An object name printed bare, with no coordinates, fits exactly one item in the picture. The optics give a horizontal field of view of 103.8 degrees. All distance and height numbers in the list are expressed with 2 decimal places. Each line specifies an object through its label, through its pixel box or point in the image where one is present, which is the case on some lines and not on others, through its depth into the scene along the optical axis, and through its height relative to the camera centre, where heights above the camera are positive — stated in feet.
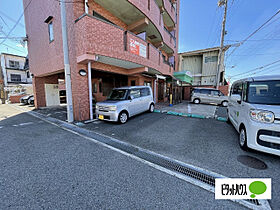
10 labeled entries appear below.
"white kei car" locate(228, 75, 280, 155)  7.68 -1.58
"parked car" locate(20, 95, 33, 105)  40.65 -1.76
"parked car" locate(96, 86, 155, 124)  16.02 -1.55
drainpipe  18.16 +0.41
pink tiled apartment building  16.20 +9.00
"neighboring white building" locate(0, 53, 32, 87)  66.08 +15.35
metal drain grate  6.55 -4.99
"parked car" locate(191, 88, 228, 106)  35.13 -0.78
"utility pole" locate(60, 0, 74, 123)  17.25 +4.68
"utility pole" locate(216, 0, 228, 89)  42.05 +26.78
